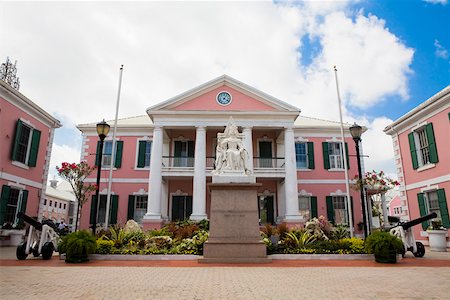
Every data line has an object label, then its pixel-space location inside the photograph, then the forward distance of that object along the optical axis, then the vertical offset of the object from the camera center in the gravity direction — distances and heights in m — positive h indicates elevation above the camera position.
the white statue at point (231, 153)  9.05 +2.11
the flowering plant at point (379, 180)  15.74 +2.28
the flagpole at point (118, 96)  15.78 +6.39
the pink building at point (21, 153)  14.10 +3.49
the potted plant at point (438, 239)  12.20 -0.50
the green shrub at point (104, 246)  9.07 -0.62
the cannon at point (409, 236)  9.80 -0.30
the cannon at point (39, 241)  8.95 -0.48
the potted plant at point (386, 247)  8.28 -0.55
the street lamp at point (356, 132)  10.79 +3.19
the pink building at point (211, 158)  18.33 +4.26
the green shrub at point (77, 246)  8.17 -0.56
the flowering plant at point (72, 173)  12.36 +2.04
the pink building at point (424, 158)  13.71 +3.29
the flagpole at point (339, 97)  15.98 +6.46
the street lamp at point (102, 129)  10.77 +3.23
